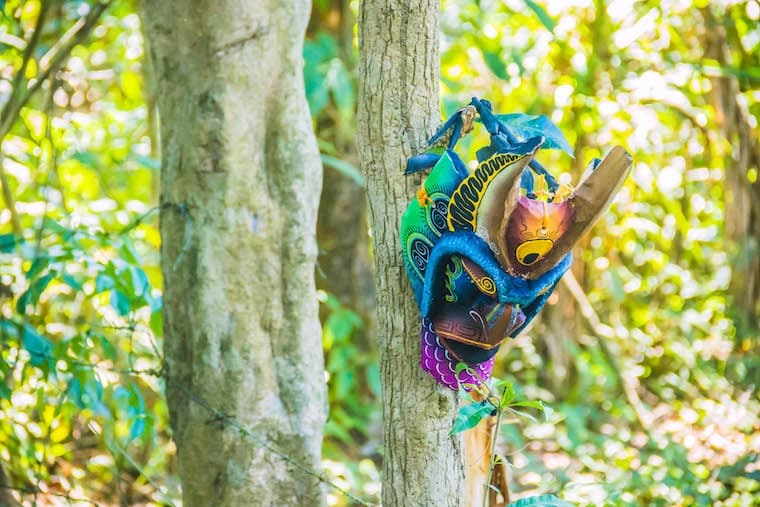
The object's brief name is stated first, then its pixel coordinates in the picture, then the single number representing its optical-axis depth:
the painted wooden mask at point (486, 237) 5.38
